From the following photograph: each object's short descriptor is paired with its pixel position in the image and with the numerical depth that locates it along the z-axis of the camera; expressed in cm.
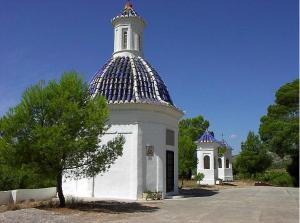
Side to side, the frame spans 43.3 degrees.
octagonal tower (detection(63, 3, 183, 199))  2098
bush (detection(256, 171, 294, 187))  3903
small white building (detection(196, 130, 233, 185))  4131
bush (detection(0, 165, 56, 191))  1999
